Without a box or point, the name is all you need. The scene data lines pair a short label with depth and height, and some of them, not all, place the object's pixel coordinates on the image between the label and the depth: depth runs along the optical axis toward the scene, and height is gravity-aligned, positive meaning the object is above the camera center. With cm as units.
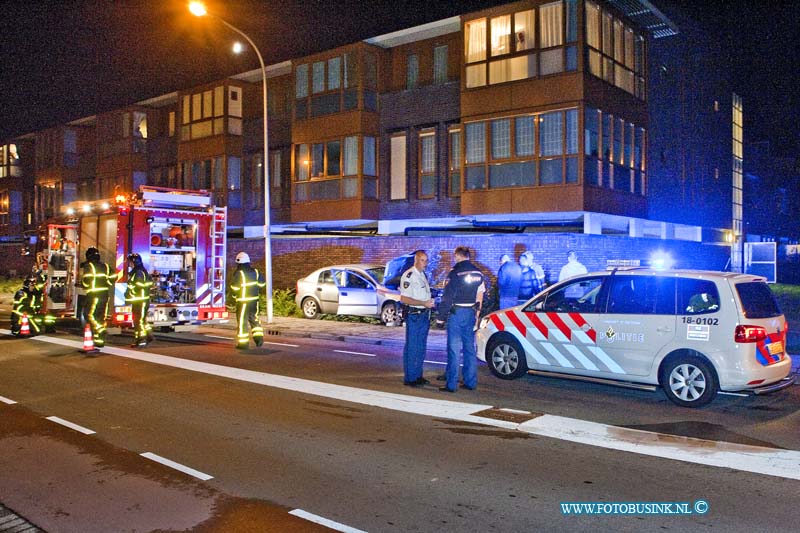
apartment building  2114 +484
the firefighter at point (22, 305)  1594 -77
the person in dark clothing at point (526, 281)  1491 -15
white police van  853 -73
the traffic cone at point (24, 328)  1602 -127
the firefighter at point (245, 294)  1354 -41
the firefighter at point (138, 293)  1352 -42
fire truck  1465 +45
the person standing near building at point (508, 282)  1431 -16
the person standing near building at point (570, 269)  1588 +11
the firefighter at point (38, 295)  1623 -55
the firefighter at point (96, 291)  1340 -37
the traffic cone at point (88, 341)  1298 -125
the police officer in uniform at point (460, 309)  948 -46
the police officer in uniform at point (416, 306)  963 -44
